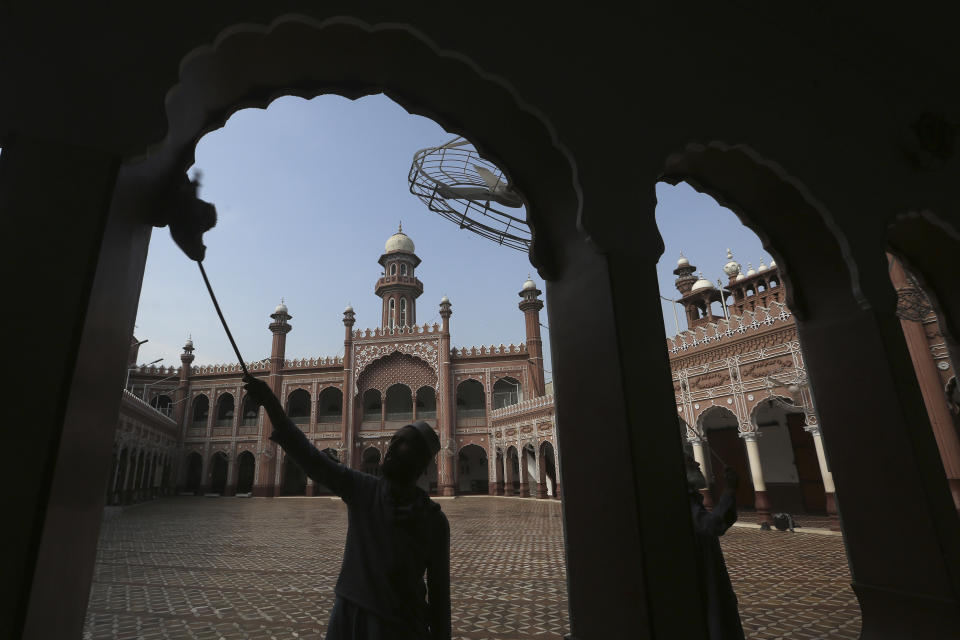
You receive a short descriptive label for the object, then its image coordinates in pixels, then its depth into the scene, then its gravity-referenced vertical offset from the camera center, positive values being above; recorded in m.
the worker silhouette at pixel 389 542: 1.42 -0.20
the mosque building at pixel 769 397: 8.79 +1.37
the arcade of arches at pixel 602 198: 1.44 +1.17
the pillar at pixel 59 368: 1.21 +0.32
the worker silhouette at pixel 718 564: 2.52 -0.53
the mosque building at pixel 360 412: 22.56 +3.22
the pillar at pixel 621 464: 1.75 +0.00
